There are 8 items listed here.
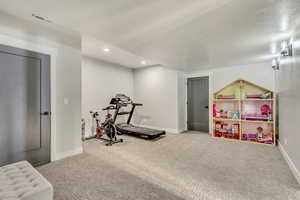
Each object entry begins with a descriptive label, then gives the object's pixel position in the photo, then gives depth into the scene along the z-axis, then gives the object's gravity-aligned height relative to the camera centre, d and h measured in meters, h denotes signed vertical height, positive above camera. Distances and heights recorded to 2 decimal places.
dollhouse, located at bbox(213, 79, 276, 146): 4.14 -0.42
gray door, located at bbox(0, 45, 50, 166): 2.38 -0.09
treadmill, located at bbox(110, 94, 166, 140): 4.63 -1.00
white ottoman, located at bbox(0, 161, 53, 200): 1.26 -0.78
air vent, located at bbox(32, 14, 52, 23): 1.93 +1.09
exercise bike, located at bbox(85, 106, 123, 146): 4.22 -0.86
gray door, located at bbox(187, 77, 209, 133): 5.43 -0.16
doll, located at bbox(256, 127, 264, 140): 4.24 -0.96
